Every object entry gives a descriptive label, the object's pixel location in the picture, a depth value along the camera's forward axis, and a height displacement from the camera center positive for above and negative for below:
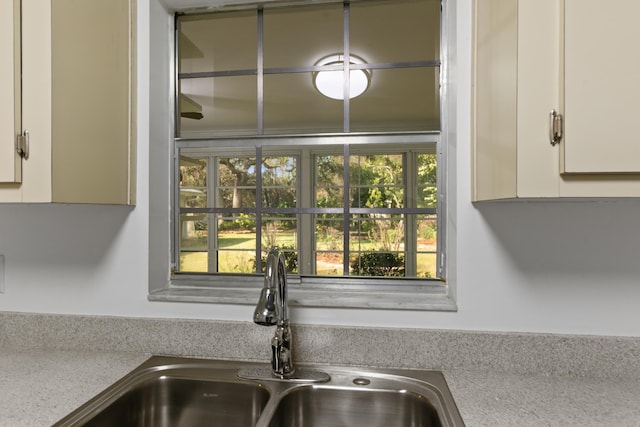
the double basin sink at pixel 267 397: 1.04 -0.49
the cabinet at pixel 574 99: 0.79 +0.24
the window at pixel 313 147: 1.41 +0.26
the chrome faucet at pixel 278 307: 1.06 -0.24
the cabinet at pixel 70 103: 1.00 +0.31
